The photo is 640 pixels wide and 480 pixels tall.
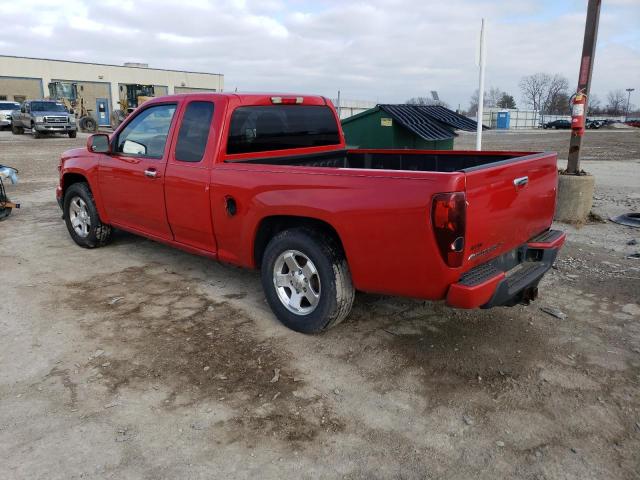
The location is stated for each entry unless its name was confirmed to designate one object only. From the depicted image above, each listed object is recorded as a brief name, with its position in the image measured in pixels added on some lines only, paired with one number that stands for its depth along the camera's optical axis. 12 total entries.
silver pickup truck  27.80
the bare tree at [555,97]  94.08
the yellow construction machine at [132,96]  38.55
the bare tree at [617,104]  110.16
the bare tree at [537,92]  99.44
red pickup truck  3.08
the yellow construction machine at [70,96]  41.19
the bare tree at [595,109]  102.86
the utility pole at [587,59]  7.17
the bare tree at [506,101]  101.00
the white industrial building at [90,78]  59.81
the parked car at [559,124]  55.58
